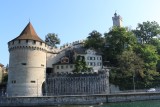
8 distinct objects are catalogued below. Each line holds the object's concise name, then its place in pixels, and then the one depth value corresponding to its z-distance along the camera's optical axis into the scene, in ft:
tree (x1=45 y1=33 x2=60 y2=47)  222.28
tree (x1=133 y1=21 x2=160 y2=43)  213.87
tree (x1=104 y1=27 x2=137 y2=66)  177.17
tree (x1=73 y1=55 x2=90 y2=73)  153.71
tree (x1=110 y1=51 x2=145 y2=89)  157.48
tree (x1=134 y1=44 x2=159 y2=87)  162.61
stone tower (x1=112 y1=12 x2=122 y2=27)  262.14
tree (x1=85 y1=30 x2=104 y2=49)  184.65
